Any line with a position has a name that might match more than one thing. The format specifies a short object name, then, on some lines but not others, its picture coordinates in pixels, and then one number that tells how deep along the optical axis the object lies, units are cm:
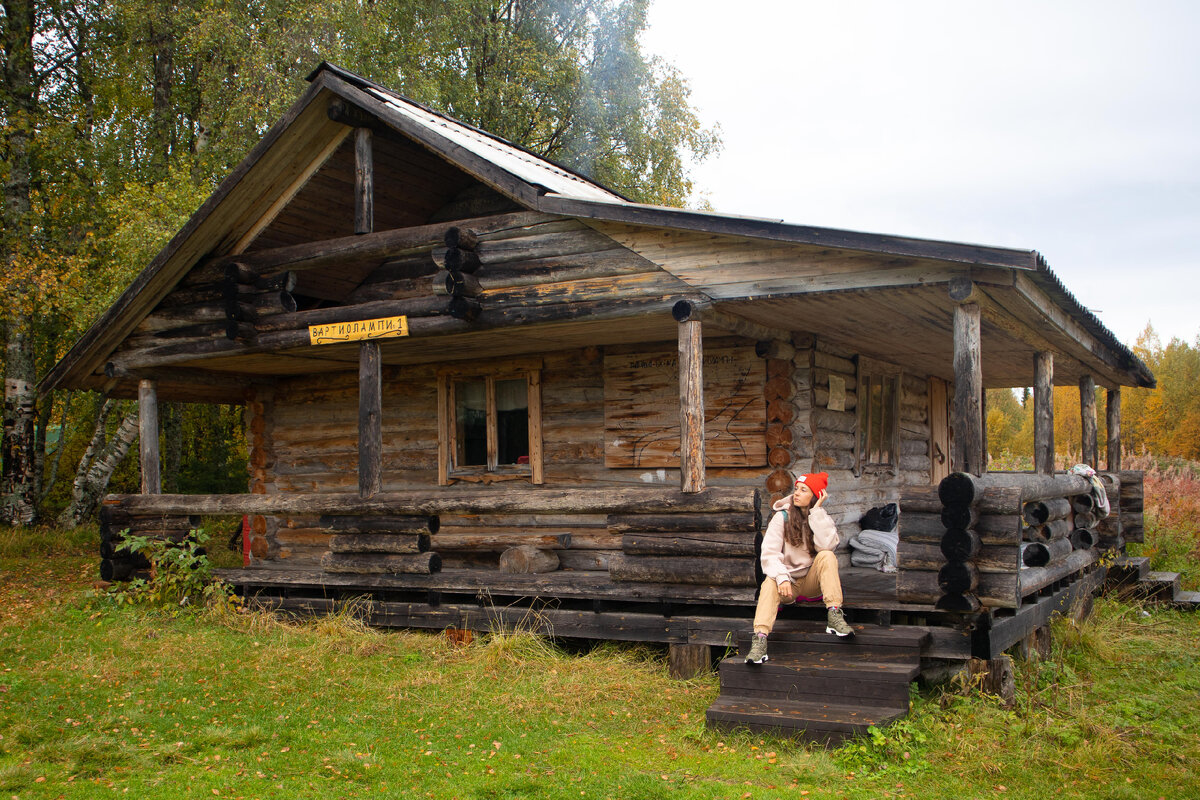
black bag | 1122
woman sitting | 721
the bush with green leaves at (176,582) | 1062
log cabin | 714
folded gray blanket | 1059
